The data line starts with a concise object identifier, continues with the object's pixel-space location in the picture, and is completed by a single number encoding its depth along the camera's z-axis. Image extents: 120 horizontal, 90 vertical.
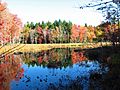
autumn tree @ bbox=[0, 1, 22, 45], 27.13
